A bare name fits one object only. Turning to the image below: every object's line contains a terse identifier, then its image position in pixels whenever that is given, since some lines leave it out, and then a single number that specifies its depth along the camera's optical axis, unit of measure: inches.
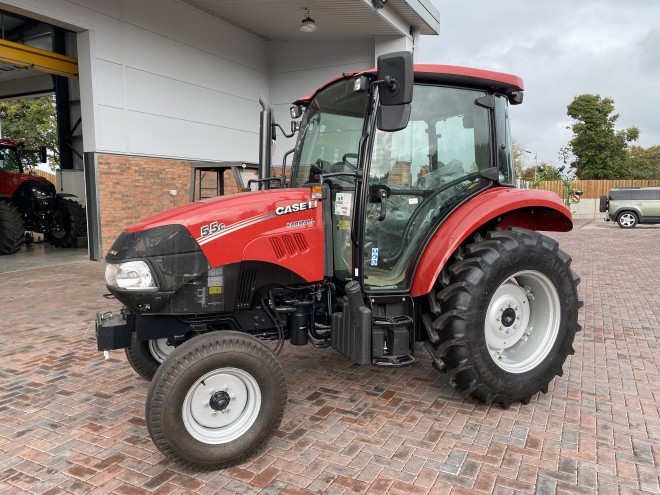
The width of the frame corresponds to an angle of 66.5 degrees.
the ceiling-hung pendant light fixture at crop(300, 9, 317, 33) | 454.3
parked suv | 783.7
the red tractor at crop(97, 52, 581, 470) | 109.8
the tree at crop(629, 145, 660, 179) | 1738.8
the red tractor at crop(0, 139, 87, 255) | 480.7
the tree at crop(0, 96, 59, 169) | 985.5
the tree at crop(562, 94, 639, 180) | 1250.0
